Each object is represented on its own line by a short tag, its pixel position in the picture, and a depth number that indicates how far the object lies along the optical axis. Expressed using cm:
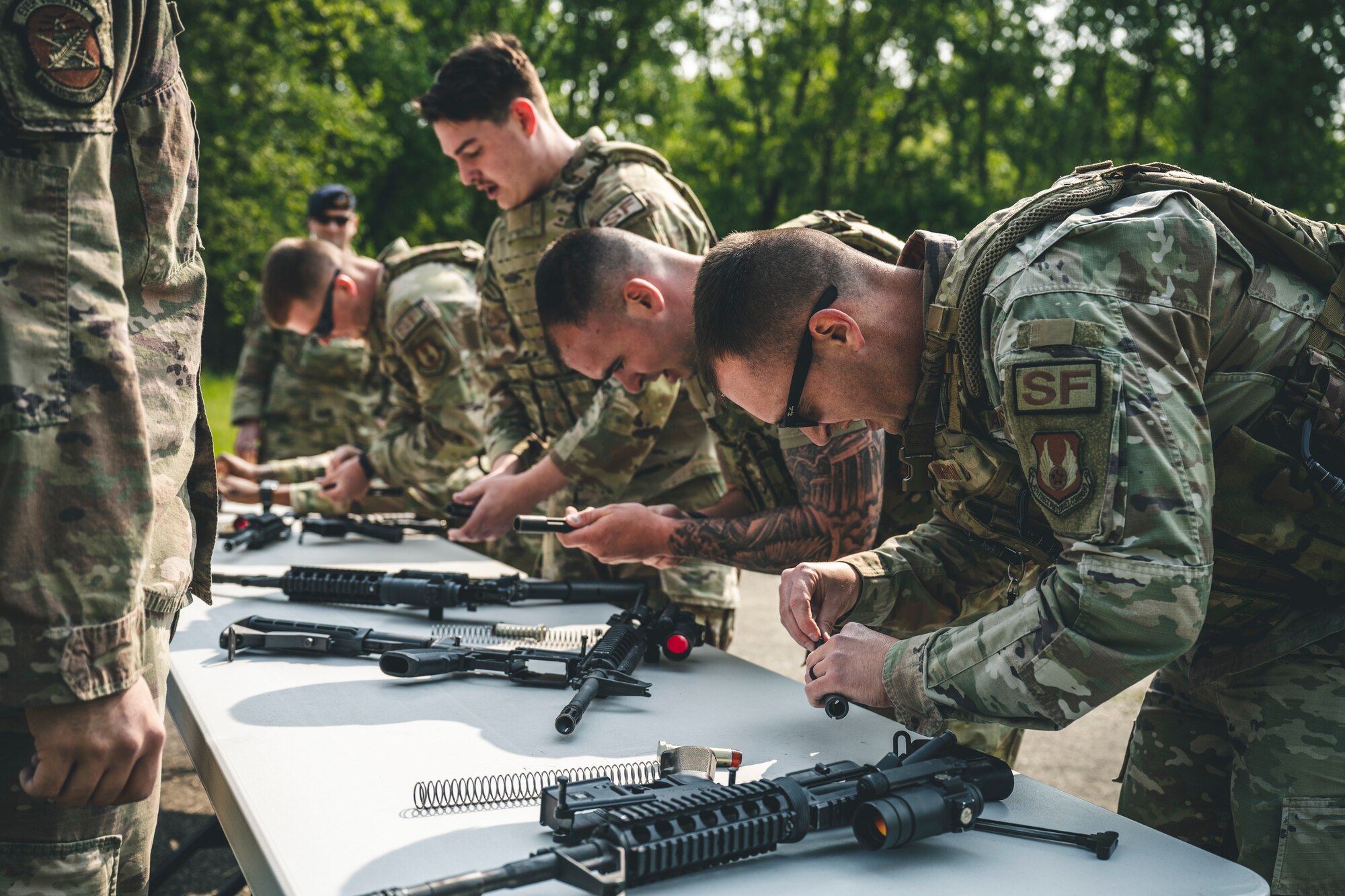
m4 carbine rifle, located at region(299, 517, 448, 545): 402
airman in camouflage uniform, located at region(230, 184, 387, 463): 648
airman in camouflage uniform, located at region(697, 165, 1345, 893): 140
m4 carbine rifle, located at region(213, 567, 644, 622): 281
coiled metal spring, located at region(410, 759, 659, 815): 156
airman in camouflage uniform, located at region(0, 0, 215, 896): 126
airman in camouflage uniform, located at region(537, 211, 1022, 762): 250
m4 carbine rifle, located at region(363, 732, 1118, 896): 128
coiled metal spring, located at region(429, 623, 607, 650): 256
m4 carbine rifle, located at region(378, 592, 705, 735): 211
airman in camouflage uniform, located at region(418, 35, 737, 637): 321
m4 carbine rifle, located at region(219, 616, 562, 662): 241
